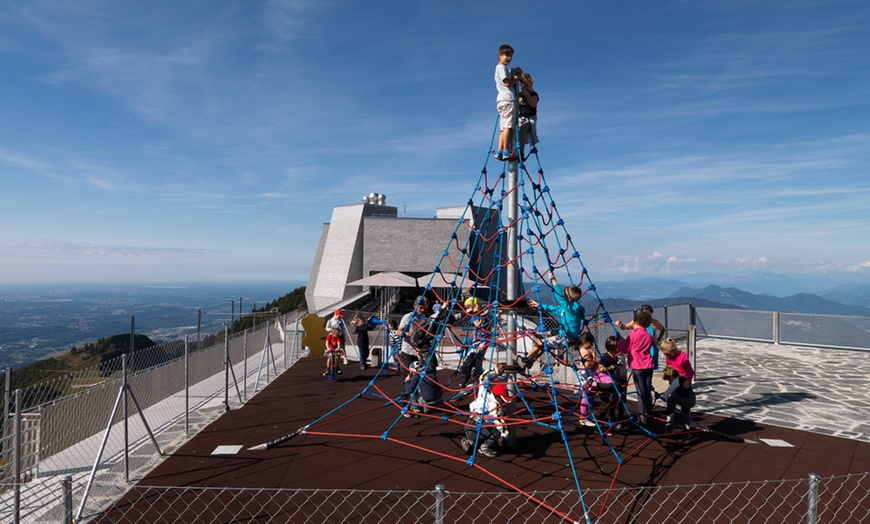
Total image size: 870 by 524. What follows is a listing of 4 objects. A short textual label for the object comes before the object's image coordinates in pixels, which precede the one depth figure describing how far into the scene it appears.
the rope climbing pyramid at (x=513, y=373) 6.58
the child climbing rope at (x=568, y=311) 7.35
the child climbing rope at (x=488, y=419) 6.45
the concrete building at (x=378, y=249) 27.92
